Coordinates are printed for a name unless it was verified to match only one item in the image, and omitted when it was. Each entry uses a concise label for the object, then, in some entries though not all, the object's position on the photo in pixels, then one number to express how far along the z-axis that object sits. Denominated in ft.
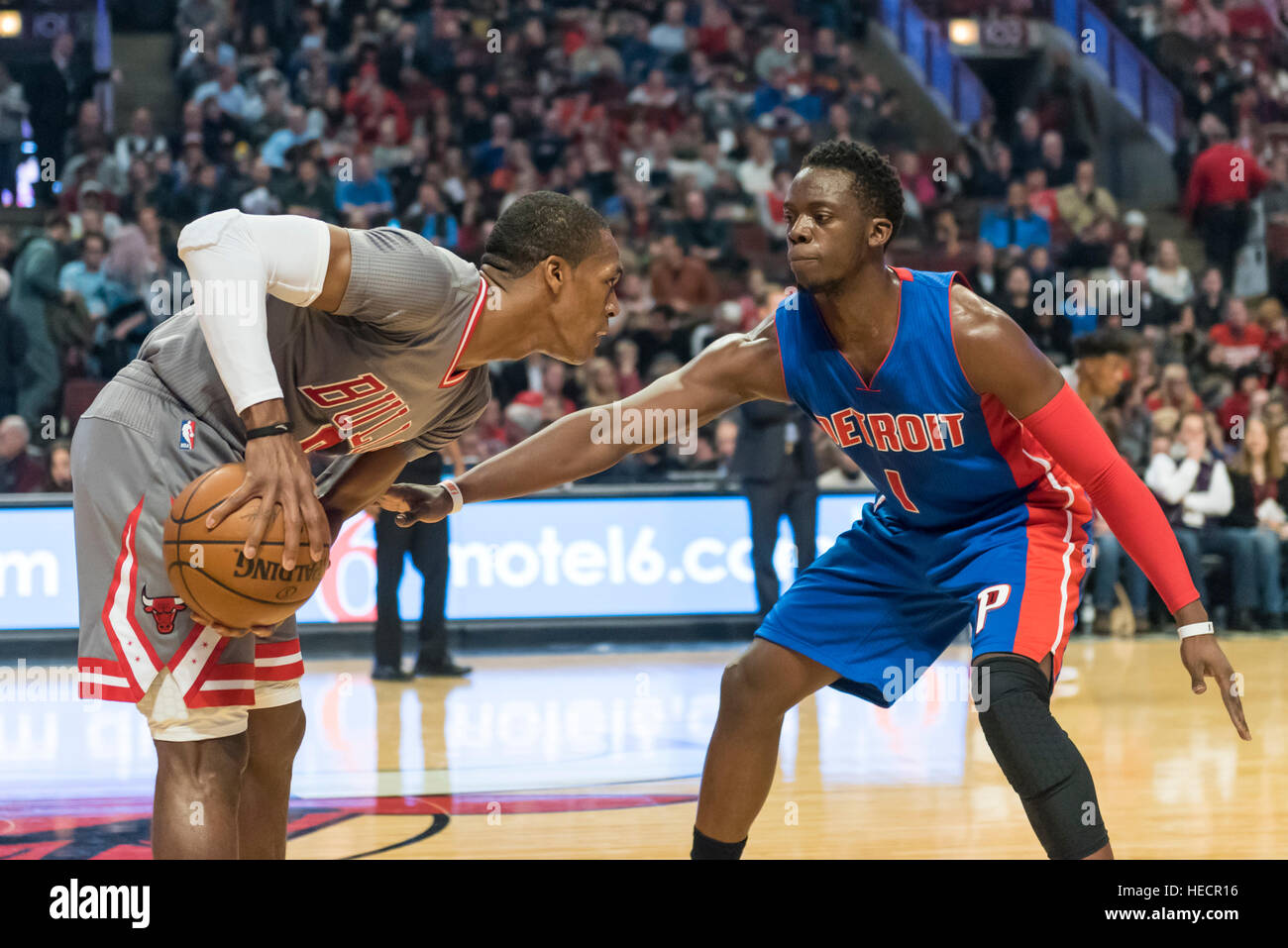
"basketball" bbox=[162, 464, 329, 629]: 8.91
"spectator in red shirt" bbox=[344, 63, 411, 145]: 42.70
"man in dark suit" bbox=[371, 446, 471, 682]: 26.37
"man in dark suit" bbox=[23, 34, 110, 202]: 41.01
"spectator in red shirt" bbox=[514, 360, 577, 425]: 33.73
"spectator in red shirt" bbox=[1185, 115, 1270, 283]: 43.57
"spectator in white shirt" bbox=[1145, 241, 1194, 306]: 40.68
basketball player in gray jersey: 9.07
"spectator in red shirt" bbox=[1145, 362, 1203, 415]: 34.30
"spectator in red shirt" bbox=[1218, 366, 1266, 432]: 35.96
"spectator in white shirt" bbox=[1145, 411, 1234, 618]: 32.94
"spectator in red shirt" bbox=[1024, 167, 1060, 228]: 42.60
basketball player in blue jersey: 10.09
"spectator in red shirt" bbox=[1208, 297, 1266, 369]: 38.58
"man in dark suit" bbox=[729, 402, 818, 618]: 29.45
